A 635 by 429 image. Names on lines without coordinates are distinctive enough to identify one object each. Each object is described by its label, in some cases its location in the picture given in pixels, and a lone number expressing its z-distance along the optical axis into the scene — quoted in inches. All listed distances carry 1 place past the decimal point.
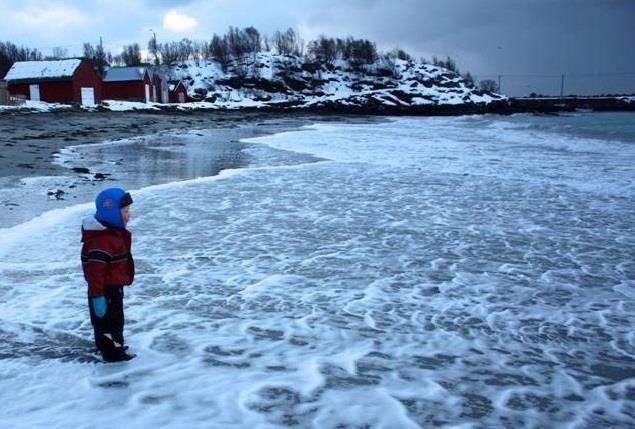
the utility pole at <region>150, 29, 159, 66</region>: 4823.3
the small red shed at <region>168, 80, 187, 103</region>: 3284.9
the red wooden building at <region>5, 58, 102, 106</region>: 2230.6
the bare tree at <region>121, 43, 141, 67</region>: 4850.1
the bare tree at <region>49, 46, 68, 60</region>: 4529.5
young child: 161.2
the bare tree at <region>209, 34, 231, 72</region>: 4897.1
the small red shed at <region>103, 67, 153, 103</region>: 2755.9
